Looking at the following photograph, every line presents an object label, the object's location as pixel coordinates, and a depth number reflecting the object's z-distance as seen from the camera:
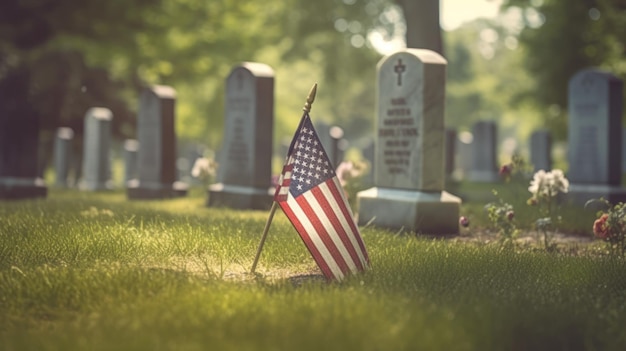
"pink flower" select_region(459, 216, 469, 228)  8.62
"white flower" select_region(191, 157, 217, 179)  15.08
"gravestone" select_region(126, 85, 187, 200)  16.05
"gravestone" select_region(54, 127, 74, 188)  23.78
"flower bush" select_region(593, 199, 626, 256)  7.72
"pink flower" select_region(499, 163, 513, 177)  9.53
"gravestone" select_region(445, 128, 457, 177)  21.41
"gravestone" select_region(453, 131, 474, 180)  29.19
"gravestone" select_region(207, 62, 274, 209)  13.37
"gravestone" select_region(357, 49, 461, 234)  10.12
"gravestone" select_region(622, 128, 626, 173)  27.06
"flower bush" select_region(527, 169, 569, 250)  9.13
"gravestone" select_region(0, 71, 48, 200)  15.98
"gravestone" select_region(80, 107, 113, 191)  20.92
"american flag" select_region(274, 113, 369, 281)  6.09
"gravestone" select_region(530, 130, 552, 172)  22.44
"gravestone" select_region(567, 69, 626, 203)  13.95
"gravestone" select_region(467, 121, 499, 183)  25.86
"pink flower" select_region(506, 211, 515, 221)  8.56
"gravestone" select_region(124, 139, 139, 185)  23.50
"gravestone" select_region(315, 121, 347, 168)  19.42
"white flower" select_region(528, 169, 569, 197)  9.14
